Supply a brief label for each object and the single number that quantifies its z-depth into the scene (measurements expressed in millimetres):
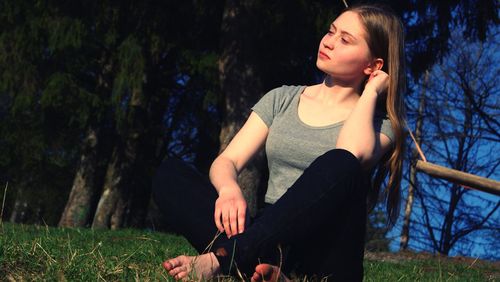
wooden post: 3305
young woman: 2756
